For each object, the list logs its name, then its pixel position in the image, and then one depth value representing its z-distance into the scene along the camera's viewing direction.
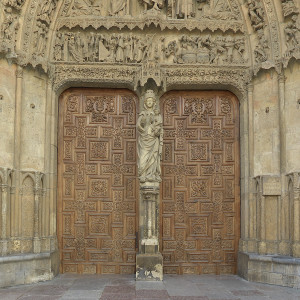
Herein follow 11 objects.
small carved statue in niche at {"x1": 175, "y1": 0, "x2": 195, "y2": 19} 9.88
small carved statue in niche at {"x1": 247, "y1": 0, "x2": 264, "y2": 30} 9.49
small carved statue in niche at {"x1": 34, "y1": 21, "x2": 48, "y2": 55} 9.37
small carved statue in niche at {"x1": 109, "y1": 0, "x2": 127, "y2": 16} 9.88
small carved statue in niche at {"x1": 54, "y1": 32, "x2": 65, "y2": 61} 9.76
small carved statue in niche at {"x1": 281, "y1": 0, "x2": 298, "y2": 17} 8.94
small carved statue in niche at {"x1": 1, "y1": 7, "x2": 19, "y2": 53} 8.83
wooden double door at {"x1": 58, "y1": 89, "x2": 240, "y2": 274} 9.92
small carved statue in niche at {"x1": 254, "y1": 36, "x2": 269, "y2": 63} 9.46
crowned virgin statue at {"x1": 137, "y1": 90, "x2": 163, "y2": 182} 9.20
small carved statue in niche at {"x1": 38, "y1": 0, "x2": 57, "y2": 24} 9.35
